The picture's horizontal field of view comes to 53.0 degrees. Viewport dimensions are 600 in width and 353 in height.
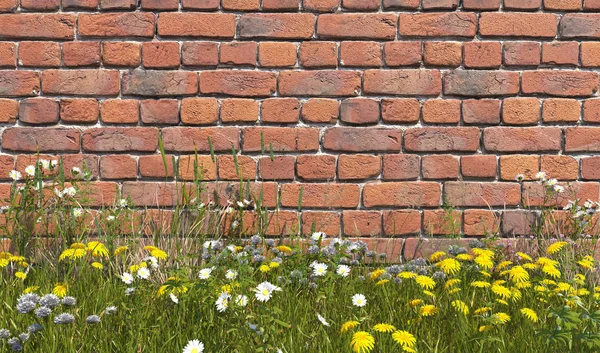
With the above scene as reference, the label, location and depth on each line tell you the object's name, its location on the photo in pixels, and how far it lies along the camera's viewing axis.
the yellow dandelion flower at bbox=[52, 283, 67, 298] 1.94
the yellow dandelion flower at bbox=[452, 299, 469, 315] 1.75
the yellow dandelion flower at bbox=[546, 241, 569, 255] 2.15
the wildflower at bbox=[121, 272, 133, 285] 1.94
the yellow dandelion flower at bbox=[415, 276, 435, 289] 1.88
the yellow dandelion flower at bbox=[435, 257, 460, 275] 1.96
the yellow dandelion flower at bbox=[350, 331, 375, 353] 1.50
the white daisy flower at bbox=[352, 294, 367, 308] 1.81
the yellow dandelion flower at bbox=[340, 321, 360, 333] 1.64
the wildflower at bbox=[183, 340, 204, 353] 1.52
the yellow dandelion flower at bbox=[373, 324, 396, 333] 1.59
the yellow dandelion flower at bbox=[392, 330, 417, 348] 1.55
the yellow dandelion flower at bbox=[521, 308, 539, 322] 1.72
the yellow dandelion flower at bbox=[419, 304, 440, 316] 1.75
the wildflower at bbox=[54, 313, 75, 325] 1.55
